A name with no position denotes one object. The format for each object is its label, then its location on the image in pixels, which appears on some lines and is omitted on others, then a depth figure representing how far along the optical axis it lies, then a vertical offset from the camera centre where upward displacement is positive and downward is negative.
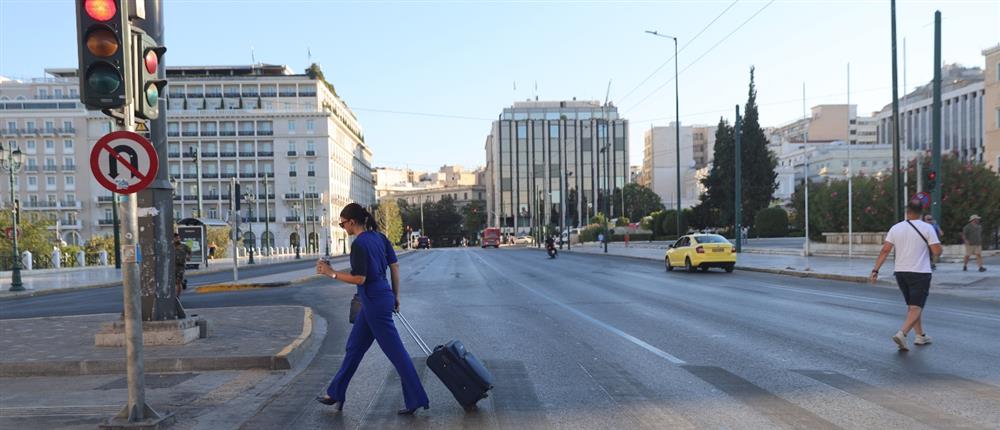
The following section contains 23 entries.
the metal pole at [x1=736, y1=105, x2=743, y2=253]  38.19 +0.11
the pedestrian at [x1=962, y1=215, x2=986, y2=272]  21.67 -1.36
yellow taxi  26.16 -1.99
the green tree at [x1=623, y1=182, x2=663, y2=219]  123.25 -0.35
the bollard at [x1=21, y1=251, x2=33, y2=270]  41.97 -2.80
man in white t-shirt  8.58 -0.82
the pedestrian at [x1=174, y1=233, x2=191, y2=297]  17.52 -1.19
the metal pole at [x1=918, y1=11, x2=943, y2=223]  21.14 +1.94
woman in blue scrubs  5.94 -0.90
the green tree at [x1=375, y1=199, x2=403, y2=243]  108.50 -2.23
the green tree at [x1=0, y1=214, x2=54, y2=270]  44.88 -1.71
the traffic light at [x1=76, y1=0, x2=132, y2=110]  5.55 +1.19
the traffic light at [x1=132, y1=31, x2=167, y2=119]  5.92 +1.09
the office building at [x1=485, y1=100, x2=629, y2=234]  138.50 +8.94
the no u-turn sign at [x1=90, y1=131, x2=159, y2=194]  5.51 +0.36
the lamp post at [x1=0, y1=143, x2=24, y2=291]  26.64 +1.93
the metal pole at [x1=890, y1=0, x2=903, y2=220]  21.95 +1.42
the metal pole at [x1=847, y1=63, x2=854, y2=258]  30.27 -1.85
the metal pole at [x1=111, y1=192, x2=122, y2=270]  40.44 -2.05
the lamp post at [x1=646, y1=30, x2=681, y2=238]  43.78 +5.98
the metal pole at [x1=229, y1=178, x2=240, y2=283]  26.09 -0.56
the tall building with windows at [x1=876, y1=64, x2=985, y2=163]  100.00 +11.67
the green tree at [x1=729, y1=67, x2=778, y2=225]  67.88 +3.52
